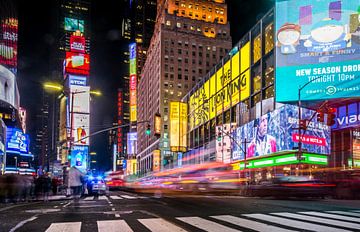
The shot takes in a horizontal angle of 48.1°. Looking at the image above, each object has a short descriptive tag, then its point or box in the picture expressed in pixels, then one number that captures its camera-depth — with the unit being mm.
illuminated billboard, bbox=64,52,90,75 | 156375
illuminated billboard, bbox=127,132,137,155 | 186750
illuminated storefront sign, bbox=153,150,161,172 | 126300
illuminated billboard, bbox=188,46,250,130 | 60928
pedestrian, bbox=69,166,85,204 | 24250
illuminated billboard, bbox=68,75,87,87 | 155375
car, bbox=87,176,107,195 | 30303
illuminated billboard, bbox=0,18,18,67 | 80350
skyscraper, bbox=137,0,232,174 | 126750
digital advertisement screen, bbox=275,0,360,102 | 46969
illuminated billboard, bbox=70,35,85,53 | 148875
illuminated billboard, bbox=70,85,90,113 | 158625
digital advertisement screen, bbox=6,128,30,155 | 93812
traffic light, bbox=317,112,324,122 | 26941
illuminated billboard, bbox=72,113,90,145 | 170500
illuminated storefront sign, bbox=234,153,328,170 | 46219
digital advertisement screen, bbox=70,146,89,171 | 158000
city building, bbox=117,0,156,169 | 184375
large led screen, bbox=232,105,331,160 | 46222
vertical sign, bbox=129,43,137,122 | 181350
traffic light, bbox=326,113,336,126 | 25891
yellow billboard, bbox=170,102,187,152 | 88875
